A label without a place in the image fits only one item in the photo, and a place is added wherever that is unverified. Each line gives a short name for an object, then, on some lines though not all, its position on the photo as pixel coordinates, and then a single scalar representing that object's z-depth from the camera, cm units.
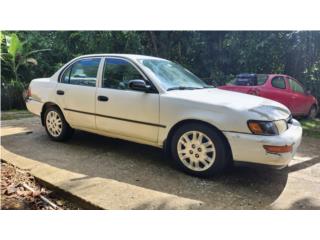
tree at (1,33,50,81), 1298
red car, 972
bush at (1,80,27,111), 1223
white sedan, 402
